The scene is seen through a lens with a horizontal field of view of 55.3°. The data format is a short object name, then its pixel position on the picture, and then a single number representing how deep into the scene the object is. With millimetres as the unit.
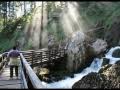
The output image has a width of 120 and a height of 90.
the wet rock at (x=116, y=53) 9199
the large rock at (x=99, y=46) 9926
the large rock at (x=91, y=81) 5393
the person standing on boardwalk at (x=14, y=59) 4846
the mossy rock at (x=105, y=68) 7158
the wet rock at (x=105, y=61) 8880
